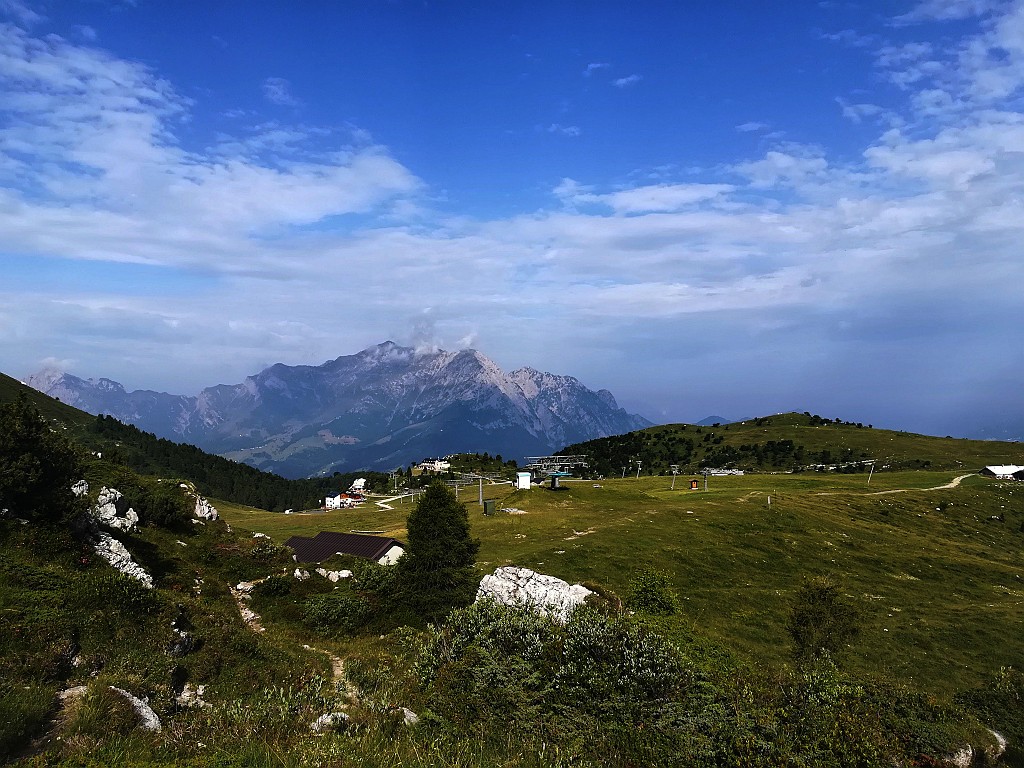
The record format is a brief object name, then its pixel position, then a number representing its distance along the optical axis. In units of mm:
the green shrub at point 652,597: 39219
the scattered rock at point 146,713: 14161
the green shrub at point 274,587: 39406
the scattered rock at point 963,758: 23578
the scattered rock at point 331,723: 13070
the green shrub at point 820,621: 40969
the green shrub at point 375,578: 43000
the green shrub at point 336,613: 36625
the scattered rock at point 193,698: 18322
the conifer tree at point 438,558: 41438
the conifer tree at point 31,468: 26297
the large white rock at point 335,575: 45469
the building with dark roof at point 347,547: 68250
